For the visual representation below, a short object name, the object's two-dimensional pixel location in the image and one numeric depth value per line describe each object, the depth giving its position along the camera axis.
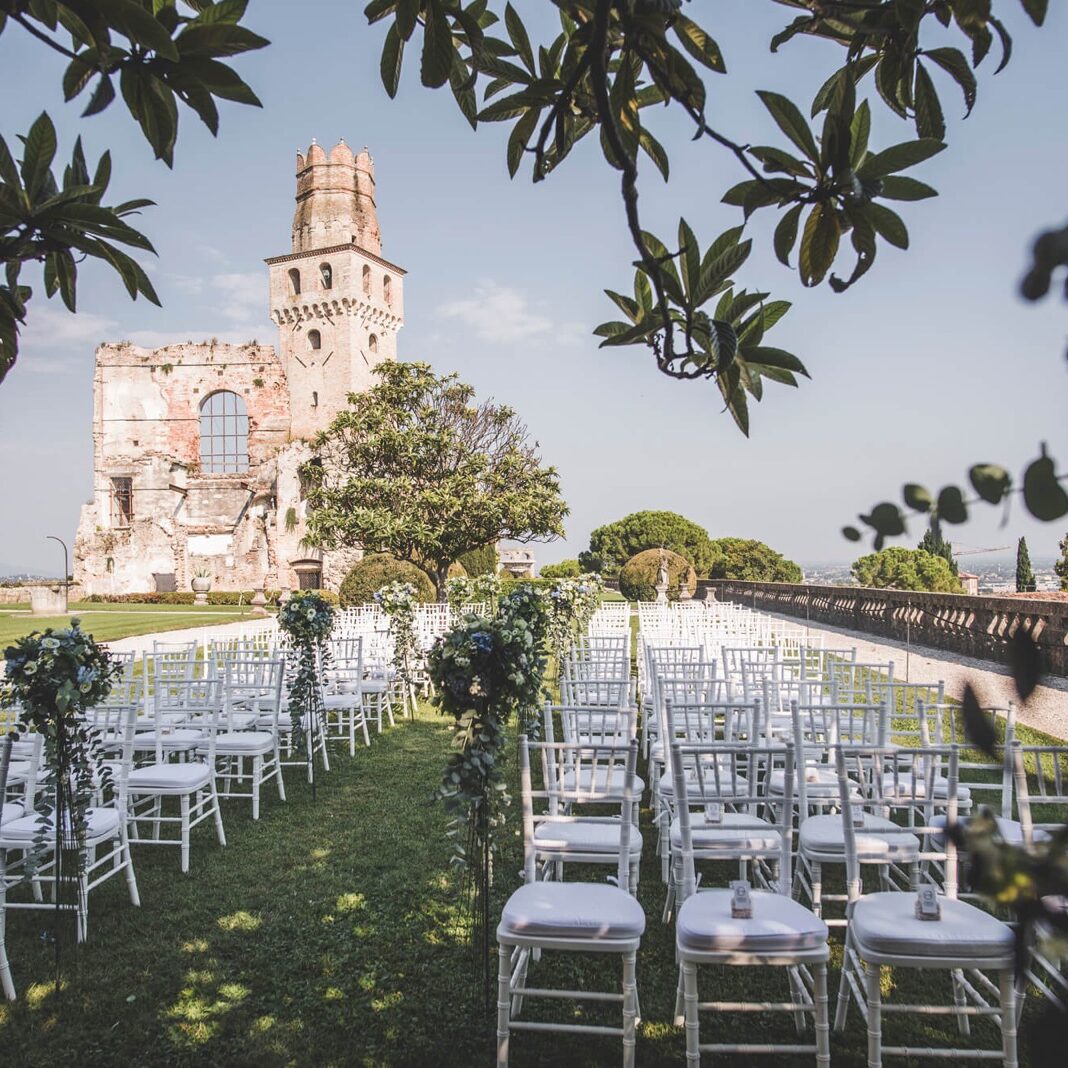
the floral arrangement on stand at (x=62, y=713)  3.87
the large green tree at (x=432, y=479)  23.03
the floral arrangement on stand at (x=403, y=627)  10.02
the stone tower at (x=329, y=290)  37.41
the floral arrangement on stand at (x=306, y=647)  6.88
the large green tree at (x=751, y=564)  38.22
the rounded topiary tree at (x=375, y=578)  19.50
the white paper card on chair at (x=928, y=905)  2.89
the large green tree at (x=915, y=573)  27.77
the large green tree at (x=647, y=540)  40.22
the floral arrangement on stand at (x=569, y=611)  10.69
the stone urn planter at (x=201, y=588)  32.09
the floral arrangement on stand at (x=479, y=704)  3.56
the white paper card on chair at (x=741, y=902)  2.95
